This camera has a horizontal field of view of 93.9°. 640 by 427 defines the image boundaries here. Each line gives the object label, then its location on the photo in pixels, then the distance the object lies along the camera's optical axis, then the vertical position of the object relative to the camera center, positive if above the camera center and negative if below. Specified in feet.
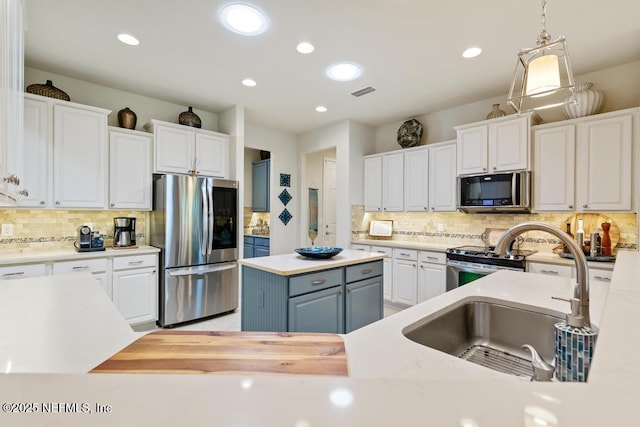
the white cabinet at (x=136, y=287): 10.18 -2.62
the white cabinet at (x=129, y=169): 10.75 +1.61
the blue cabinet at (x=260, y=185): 17.81 +1.72
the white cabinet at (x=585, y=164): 8.85 +1.62
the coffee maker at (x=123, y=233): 10.96 -0.76
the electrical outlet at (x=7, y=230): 9.57 -0.58
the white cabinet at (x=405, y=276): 12.89 -2.75
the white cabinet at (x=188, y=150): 11.66 +2.61
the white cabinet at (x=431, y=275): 11.94 -2.50
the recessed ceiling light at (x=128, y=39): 8.09 +4.79
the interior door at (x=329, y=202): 20.22 +0.81
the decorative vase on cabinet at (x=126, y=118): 11.19 +3.54
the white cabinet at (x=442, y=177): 12.57 +1.59
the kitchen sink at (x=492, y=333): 3.80 -1.65
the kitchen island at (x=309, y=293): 7.18 -2.10
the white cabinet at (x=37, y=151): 9.00 +1.87
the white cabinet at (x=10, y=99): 2.92 +1.26
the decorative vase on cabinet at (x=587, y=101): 9.56 +3.64
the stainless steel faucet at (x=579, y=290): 2.82 -0.72
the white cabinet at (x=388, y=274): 13.71 -2.80
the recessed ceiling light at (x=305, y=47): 8.48 +4.80
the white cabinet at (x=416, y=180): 13.42 +1.55
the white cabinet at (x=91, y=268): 9.09 -1.75
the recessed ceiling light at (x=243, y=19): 7.07 +4.82
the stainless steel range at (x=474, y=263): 10.04 -1.72
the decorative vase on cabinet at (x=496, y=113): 11.40 +3.91
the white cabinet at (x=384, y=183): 14.30 +1.54
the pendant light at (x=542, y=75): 4.54 +2.20
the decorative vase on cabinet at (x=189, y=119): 12.50 +3.96
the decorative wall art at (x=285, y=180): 17.49 +1.98
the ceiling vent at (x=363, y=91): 11.53 +4.84
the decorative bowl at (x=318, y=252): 8.43 -1.12
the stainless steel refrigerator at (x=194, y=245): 10.95 -1.26
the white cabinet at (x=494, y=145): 10.55 +2.59
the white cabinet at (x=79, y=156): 9.62 +1.89
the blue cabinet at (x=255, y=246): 17.29 -2.00
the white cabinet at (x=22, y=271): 8.29 -1.68
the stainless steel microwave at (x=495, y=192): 10.51 +0.82
